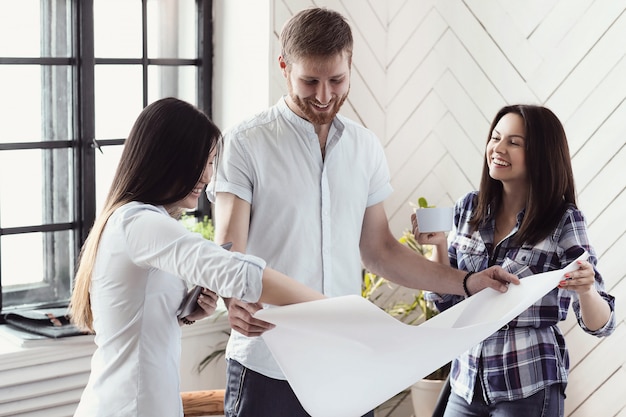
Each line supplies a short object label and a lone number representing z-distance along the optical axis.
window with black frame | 3.17
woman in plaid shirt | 2.24
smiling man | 2.12
